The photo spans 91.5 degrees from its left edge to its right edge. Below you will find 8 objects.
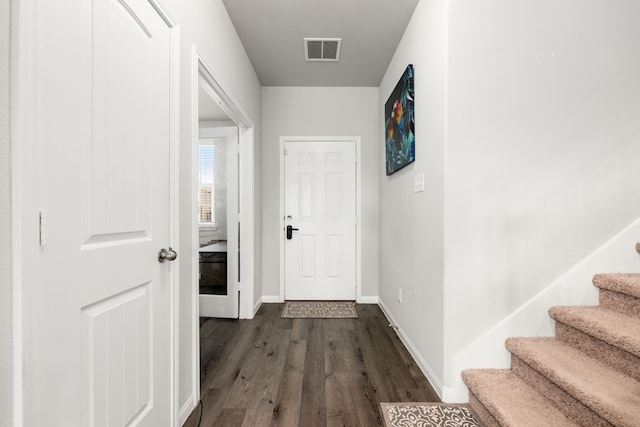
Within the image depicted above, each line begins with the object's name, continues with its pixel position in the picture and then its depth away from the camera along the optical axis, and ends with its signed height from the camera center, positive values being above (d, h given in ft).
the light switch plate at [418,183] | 7.04 +0.70
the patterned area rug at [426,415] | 5.19 -3.51
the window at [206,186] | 13.91 +1.23
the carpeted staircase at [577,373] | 4.04 -2.30
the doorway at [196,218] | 5.51 -0.11
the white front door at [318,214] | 12.39 -0.06
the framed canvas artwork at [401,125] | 7.78 +2.48
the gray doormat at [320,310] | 10.71 -3.53
